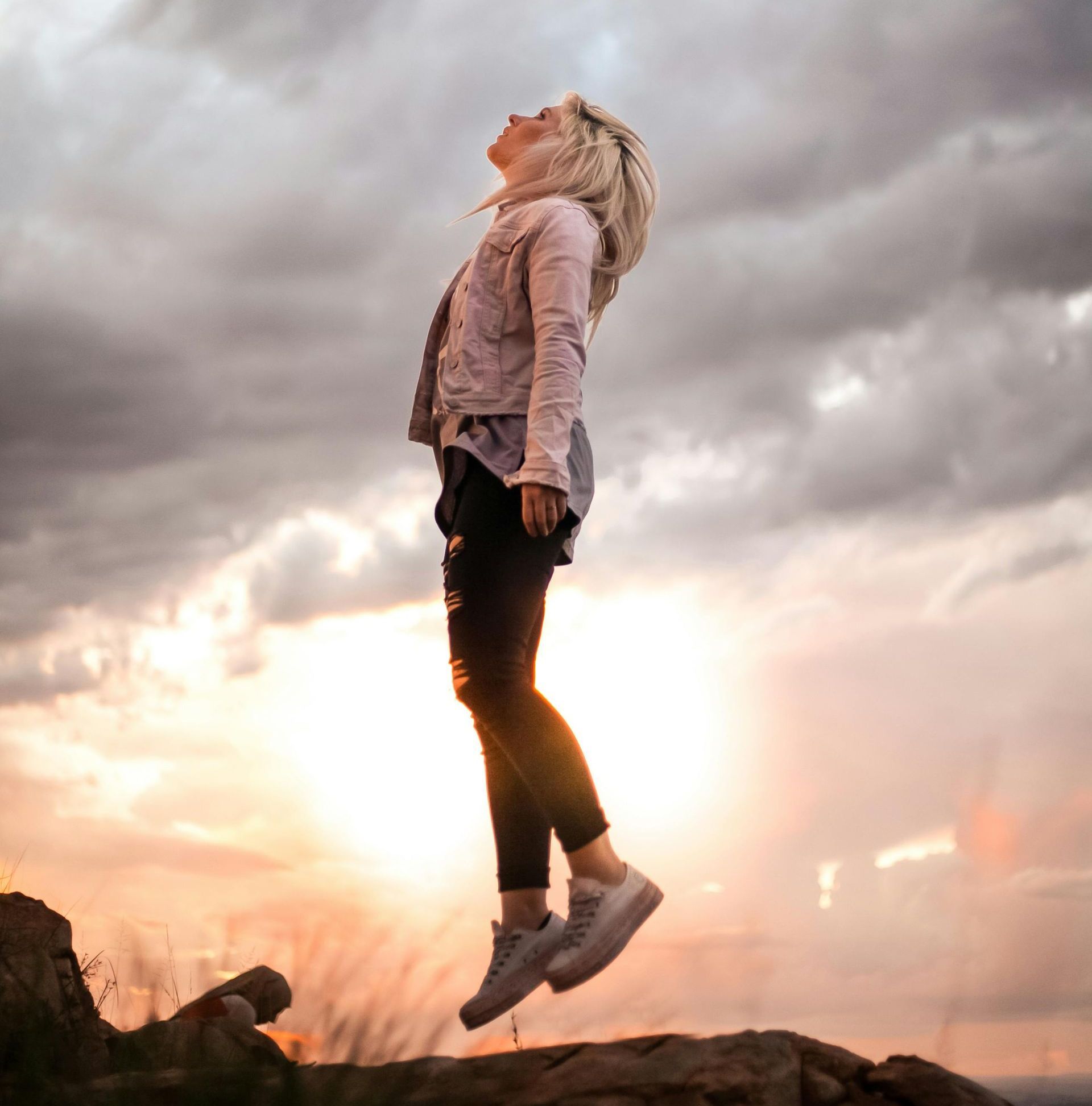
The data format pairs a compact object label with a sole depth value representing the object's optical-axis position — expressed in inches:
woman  132.4
